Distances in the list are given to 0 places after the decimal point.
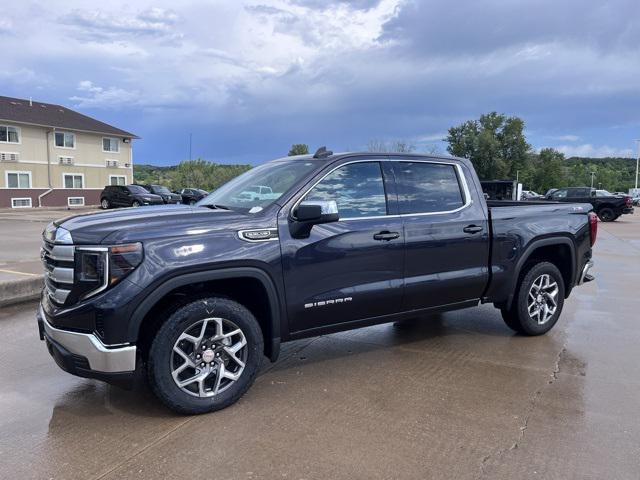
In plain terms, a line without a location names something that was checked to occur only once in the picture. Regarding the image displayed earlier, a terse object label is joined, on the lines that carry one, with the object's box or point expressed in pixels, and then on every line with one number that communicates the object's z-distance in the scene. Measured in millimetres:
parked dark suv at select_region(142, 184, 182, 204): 35125
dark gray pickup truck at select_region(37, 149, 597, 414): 3389
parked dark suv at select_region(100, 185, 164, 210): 33344
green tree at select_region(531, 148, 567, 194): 82188
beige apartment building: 37781
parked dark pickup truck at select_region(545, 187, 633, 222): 27328
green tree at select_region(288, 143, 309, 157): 51559
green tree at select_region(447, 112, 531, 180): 72250
